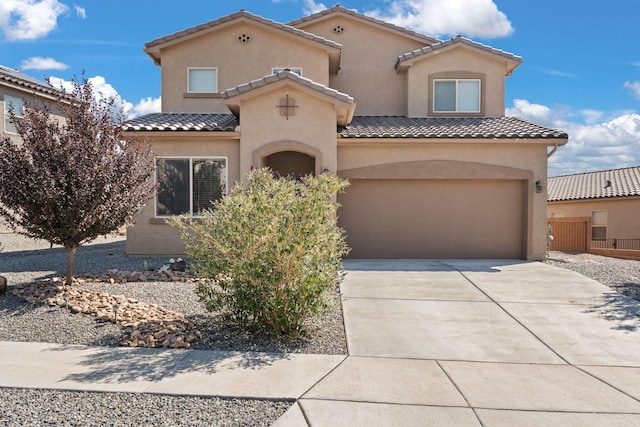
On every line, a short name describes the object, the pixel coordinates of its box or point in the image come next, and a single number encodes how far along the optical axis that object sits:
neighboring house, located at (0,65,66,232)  20.91
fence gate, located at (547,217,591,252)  21.59
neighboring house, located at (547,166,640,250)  23.38
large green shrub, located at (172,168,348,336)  6.84
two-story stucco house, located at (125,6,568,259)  13.91
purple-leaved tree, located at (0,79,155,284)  8.62
